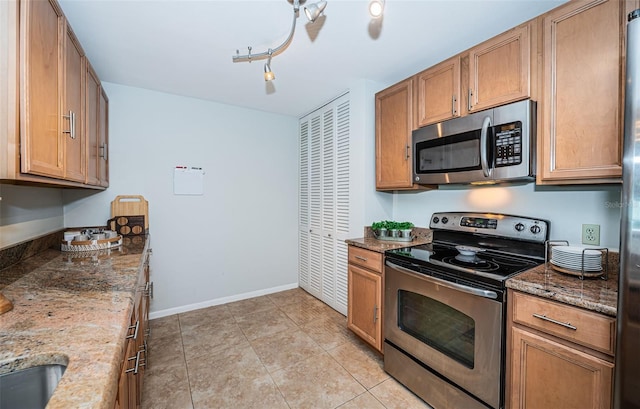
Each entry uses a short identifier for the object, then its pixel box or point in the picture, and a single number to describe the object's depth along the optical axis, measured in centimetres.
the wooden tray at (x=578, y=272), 131
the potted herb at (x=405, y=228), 239
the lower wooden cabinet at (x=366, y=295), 208
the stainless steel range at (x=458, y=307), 140
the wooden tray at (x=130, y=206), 263
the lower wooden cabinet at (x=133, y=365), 93
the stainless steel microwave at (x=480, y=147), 155
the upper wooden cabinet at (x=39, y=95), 96
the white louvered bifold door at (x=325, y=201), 290
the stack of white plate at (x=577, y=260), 133
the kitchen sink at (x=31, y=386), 71
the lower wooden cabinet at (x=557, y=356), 107
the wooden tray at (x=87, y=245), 191
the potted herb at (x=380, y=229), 247
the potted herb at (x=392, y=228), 245
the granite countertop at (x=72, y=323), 61
